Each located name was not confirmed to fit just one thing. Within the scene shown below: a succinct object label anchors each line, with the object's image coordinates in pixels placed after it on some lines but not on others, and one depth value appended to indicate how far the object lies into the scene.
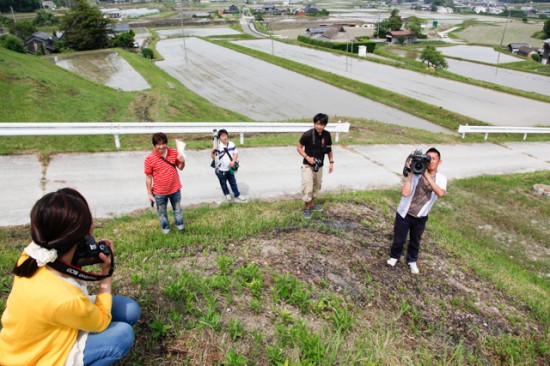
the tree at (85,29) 50.91
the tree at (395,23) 86.12
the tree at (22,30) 60.53
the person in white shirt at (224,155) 7.35
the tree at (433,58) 48.75
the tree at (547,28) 80.25
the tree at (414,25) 83.50
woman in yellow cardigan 2.30
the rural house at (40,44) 52.61
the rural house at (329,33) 71.38
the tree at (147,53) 45.92
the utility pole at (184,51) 48.41
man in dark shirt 6.60
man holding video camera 5.09
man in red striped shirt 5.62
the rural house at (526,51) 66.19
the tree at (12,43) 41.31
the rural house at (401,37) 81.19
